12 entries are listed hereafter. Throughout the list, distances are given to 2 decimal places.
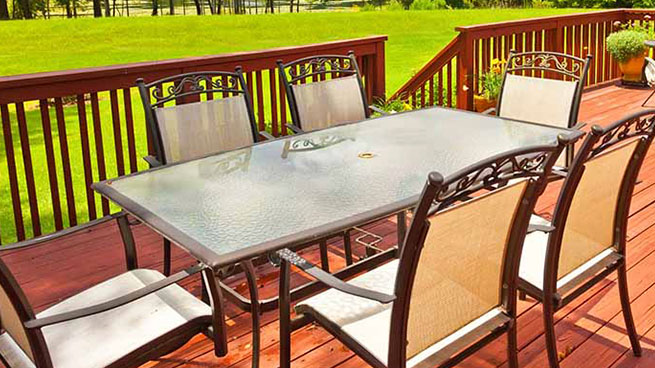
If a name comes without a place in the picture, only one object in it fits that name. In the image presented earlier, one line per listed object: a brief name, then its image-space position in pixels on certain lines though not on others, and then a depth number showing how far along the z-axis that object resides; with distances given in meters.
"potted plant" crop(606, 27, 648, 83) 7.94
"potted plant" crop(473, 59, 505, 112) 6.29
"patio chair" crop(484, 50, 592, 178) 3.65
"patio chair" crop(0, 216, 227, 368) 1.80
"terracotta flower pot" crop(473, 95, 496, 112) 6.32
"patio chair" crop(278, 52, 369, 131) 3.71
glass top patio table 2.08
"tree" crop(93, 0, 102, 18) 23.76
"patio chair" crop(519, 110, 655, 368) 2.16
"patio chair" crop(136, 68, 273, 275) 3.13
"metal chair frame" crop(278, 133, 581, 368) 1.69
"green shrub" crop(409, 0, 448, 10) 30.03
